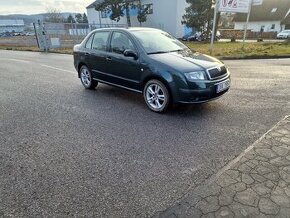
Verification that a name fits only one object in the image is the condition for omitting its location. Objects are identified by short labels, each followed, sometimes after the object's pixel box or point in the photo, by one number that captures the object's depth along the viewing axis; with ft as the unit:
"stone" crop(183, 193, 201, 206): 8.59
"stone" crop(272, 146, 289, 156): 11.48
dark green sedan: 15.80
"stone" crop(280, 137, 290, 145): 12.48
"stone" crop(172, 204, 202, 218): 8.10
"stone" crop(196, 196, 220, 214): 8.26
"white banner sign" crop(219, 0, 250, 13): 50.57
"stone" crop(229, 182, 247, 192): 9.21
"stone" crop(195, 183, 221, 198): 9.02
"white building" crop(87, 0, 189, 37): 123.34
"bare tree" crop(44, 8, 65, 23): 206.88
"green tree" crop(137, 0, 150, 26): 129.59
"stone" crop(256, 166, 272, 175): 10.16
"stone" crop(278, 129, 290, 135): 13.52
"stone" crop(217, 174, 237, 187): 9.52
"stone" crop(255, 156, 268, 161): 11.07
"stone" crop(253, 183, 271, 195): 8.98
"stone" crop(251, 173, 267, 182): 9.68
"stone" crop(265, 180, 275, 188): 9.31
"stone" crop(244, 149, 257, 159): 11.29
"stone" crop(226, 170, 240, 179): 9.97
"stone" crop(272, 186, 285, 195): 8.92
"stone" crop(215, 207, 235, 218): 7.98
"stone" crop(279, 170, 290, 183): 9.70
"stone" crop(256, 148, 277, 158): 11.37
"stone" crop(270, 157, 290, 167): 10.65
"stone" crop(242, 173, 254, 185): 9.59
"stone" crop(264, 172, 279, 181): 9.73
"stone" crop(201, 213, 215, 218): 8.00
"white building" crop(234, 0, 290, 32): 168.96
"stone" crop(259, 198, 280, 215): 8.10
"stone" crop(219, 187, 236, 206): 8.58
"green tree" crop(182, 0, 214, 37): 103.76
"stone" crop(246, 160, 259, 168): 10.66
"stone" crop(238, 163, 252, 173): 10.30
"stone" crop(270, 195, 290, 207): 8.39
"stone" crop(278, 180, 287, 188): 9.30
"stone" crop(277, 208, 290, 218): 7.91
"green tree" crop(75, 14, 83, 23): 282.97
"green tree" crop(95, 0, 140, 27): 128.16
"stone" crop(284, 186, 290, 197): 8.88
